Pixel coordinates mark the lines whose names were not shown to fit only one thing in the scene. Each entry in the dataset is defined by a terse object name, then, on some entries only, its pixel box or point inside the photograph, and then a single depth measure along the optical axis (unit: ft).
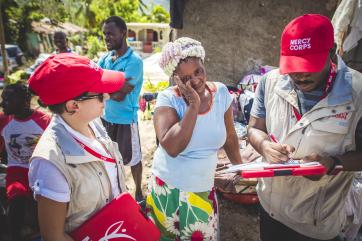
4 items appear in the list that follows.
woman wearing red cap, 4.17
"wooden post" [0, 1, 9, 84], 20.37
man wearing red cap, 5.05
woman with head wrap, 6.05
